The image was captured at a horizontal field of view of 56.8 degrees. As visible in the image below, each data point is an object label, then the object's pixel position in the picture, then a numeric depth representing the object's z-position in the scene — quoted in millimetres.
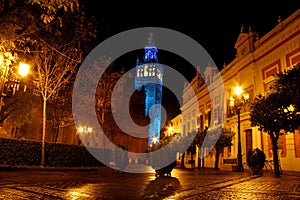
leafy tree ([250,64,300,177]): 12547
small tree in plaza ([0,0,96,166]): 6546
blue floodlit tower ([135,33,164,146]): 94125
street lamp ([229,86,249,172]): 16178
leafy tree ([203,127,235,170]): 22480
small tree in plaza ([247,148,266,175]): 13008
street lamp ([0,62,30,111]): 10521
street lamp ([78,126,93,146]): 24375
